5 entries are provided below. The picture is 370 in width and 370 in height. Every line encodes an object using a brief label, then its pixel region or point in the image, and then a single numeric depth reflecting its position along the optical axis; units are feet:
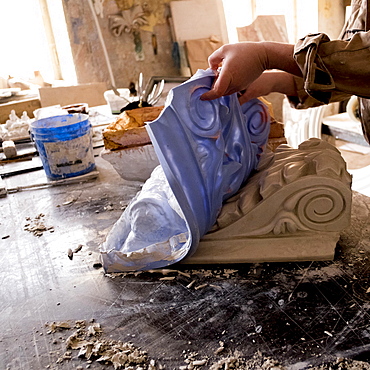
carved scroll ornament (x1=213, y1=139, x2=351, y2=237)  4.58
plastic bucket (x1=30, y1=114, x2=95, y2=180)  7.39
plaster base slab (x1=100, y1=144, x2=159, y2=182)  6.98
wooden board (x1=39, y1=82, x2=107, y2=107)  15.83
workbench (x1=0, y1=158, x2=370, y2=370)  3.45
